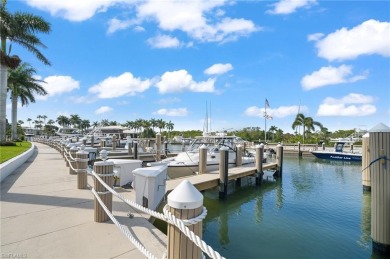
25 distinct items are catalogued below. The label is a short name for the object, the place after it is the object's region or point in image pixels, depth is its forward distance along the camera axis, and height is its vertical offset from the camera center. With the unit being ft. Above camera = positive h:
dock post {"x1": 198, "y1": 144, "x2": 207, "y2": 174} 46.08 -4.81
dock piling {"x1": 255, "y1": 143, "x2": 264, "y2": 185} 53.36 -6.82
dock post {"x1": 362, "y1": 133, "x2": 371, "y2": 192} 46.60 -5.67
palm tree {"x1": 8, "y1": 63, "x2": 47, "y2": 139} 93.35 +18.06
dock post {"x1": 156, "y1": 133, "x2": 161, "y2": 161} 72.08 -3.89
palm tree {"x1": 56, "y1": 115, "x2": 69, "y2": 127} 365.61 +17.77
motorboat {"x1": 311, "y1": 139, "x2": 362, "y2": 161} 103.19 -8.51
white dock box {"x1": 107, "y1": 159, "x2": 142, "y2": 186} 29.10 -4.18
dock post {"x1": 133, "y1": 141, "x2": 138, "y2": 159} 68.68 -4.67
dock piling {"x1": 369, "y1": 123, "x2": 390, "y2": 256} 19.26 -4.25
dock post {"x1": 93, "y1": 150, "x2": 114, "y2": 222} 16.07 -3.48
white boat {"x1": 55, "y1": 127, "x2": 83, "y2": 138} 194.50 +1.16
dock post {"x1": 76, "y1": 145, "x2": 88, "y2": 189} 24.43 -3.57
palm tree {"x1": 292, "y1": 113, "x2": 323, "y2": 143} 185.16 +8.62
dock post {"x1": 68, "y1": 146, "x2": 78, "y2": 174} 33.78 -3.20
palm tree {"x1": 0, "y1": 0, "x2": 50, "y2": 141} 58.59 +24.28
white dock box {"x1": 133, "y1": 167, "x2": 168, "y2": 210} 20.12 -4.33
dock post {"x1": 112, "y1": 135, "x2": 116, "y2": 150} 95.30 -4.29
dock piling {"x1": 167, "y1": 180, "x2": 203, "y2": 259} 7.01 -2.31
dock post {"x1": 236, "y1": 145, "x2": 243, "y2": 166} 57.62 -4.90
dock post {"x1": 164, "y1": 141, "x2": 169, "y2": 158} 79.74 -5.75
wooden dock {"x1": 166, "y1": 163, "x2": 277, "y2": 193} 35.59 -7.39
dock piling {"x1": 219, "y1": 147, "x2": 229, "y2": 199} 41.78 -6.51
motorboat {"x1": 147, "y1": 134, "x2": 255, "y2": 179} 48.19 -5.28
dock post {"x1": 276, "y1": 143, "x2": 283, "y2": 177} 62.31 -6.06
